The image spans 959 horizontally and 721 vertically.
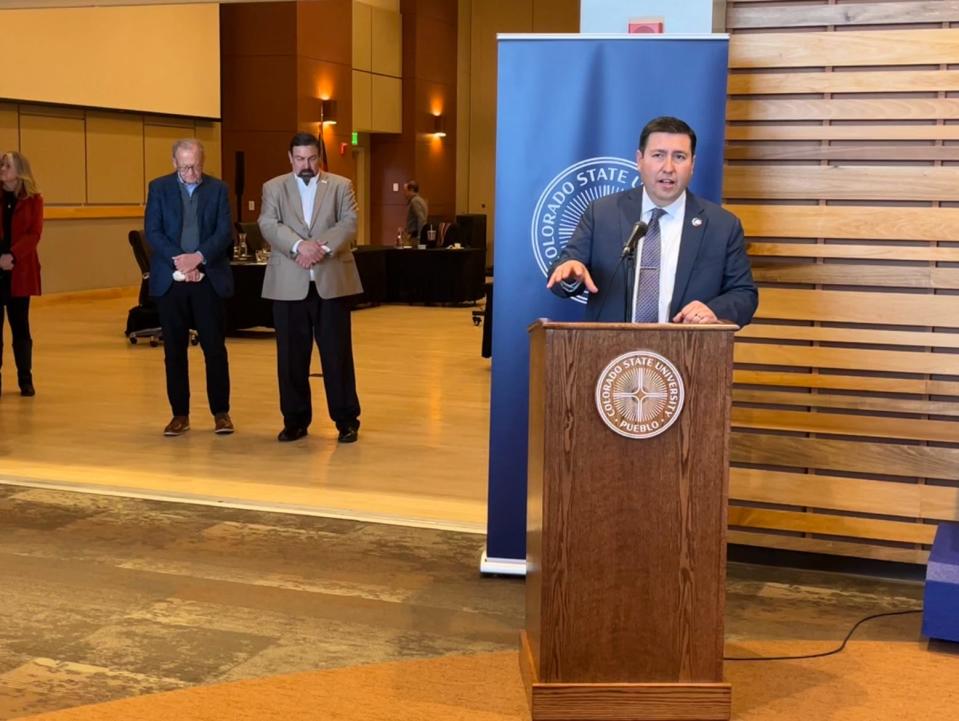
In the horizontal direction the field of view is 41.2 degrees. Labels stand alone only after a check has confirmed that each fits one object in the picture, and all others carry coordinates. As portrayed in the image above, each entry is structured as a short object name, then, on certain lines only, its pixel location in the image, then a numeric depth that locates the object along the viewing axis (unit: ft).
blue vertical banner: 13.74
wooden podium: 10.14
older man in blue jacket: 21.95
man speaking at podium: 11.88
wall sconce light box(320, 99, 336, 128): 59.16
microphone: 10.17
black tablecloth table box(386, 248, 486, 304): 48.98
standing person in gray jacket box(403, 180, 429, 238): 51.93
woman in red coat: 25.77
